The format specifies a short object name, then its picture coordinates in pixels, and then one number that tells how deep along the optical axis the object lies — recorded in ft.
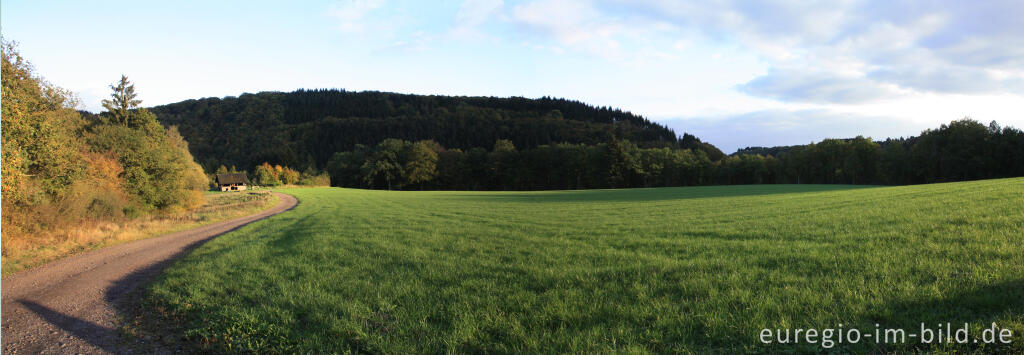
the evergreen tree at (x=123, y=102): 146.10
